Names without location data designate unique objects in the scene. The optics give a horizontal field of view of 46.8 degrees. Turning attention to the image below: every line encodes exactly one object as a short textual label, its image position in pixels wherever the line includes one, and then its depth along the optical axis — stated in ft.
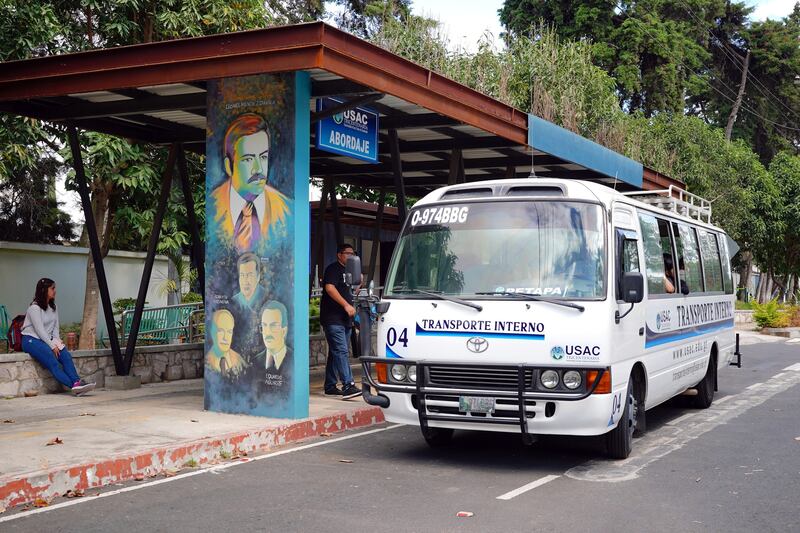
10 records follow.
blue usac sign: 37.22
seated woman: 39.29
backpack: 40.04
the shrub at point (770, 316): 100.95
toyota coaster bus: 25.67
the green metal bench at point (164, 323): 54.08
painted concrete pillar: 33.45
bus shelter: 33.12
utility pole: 162.17
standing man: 39.52
